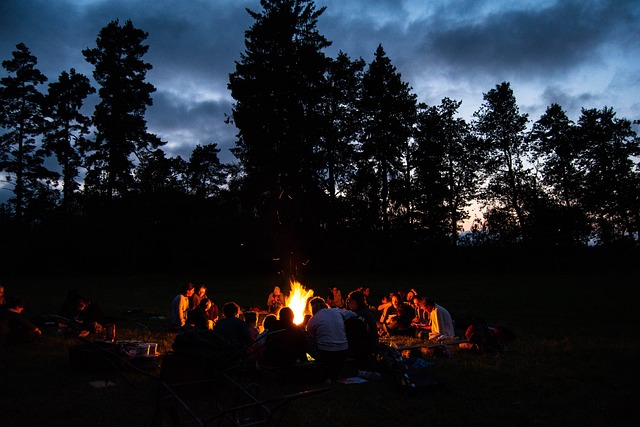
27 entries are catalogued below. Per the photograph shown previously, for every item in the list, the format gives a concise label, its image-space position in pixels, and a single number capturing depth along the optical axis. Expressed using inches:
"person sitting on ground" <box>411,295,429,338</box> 469.1
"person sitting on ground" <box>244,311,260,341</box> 355.6
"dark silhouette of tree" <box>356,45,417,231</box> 1523.1
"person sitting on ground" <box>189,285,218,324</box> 518.3
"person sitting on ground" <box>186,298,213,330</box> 333.1
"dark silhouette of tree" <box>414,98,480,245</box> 1553.9
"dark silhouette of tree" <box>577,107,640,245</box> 1552.7
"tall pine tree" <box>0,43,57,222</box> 1509.6
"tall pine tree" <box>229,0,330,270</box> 1246.3
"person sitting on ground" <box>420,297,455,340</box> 430.3
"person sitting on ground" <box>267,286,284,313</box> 583.2
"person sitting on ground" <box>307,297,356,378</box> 318.0
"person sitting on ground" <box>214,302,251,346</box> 308.1
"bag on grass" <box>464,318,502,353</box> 391.5
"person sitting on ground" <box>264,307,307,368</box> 310.5
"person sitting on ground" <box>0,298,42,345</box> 408.2
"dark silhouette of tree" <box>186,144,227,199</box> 2255.2
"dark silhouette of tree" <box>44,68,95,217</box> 1603.1
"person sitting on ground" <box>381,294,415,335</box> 494.3
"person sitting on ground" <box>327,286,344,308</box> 561.3
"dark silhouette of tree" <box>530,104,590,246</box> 1575.9
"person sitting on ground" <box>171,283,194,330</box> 505.7
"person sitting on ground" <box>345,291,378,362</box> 343.3
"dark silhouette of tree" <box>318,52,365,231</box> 1397.6
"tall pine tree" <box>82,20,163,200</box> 1539.1
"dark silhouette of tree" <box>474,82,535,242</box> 1552.7
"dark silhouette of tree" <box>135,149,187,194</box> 1529.3
